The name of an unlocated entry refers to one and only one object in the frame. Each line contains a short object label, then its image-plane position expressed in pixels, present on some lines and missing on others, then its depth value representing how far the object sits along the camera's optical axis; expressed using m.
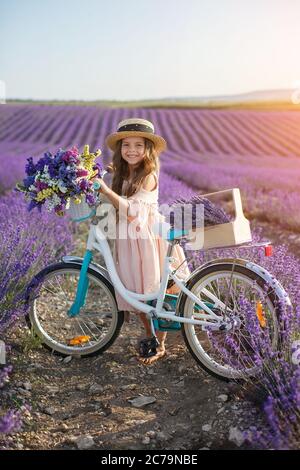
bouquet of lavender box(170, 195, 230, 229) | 2.64
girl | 2.96
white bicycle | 2.55
